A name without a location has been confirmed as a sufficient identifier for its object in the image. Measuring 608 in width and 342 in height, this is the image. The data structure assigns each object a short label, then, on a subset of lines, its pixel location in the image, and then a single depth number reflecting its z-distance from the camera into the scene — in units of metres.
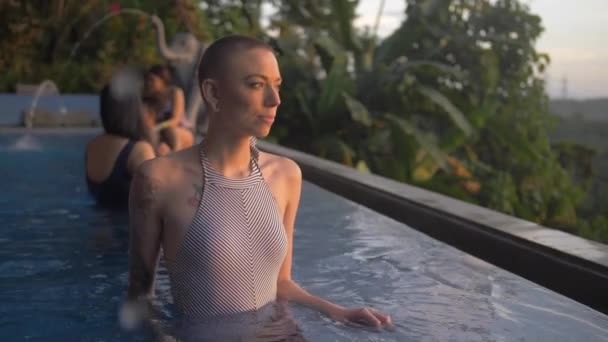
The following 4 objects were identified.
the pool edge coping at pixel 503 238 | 3.22
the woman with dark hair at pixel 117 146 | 4.76
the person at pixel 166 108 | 5.58
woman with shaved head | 2.09
